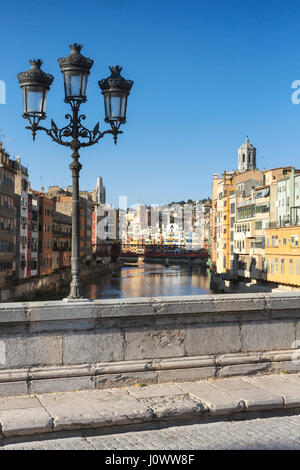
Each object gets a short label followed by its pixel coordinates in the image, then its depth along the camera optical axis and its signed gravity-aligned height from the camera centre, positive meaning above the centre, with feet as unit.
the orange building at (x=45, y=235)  249.55 +5.14
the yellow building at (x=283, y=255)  183.11 -2.90
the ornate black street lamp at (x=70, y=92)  30.42 +8.13
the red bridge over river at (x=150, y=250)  433.89 -3.82
